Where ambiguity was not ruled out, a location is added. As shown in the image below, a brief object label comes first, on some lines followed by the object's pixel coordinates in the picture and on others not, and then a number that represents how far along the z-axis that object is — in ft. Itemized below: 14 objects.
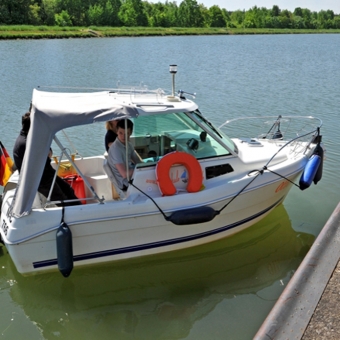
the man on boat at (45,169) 17.51
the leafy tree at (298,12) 423.23
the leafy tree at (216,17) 321.73
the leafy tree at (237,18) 344.39
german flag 20.97
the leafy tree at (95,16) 258.98
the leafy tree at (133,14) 269.23
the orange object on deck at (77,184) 20.03
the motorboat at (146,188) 16.29
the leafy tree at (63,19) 239.71
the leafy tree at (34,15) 232.32
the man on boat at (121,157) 17.62
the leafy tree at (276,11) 408.87
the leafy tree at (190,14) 302.86
